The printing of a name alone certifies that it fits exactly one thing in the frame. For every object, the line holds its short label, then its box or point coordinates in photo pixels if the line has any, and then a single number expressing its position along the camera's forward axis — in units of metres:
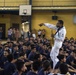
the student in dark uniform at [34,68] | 6.50
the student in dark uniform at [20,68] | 6.40
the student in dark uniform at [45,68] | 6.79
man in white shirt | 9.47
